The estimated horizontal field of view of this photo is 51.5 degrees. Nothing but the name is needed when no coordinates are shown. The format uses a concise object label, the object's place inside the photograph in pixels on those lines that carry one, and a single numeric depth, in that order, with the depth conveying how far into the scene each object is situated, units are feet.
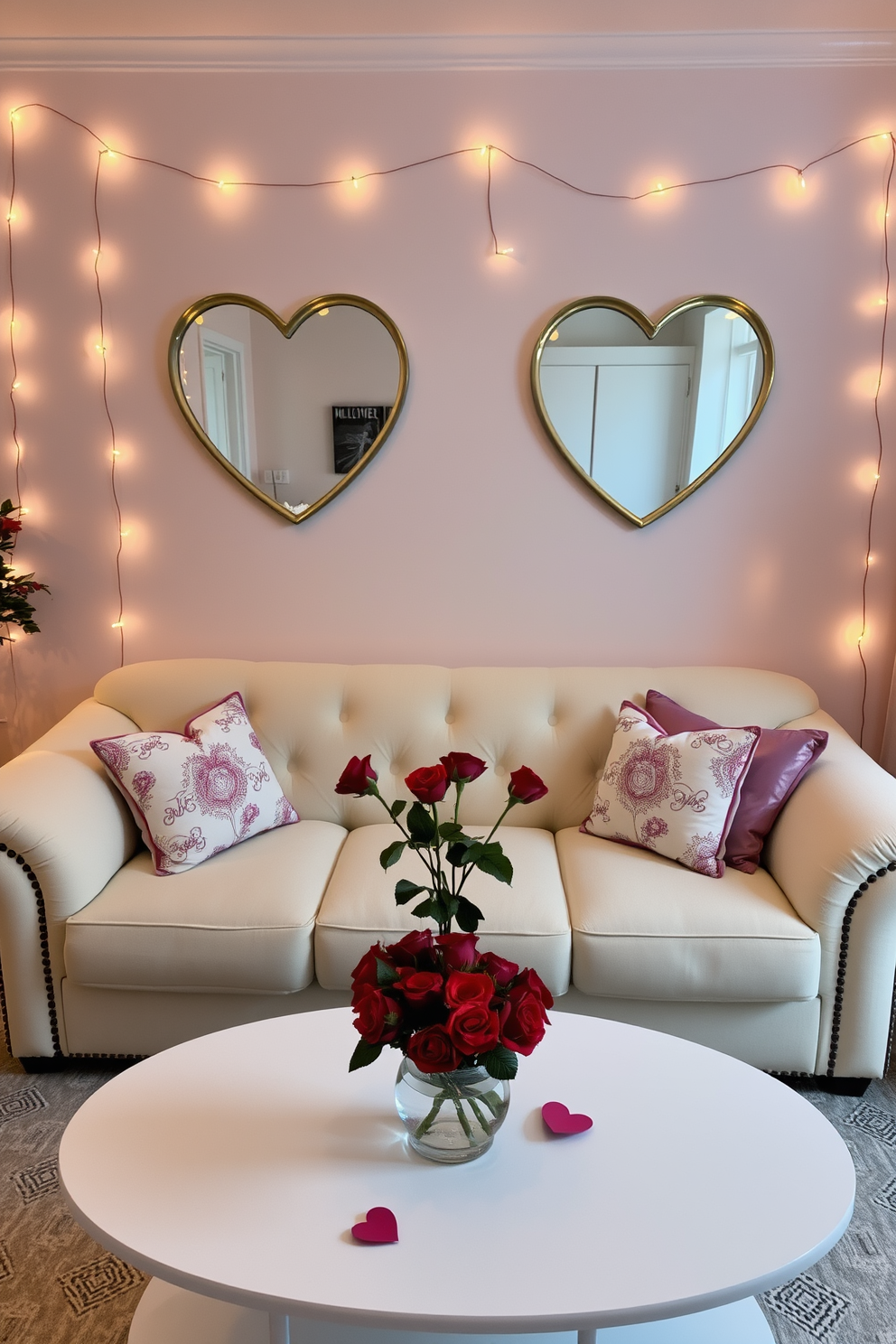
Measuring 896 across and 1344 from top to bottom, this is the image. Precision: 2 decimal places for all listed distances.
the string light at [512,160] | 8.72
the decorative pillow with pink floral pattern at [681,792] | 7.43
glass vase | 4.29
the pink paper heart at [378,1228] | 3.98
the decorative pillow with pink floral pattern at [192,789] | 7.50
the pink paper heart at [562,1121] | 4.60
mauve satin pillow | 7.54
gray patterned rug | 5.13
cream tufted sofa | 6.67
